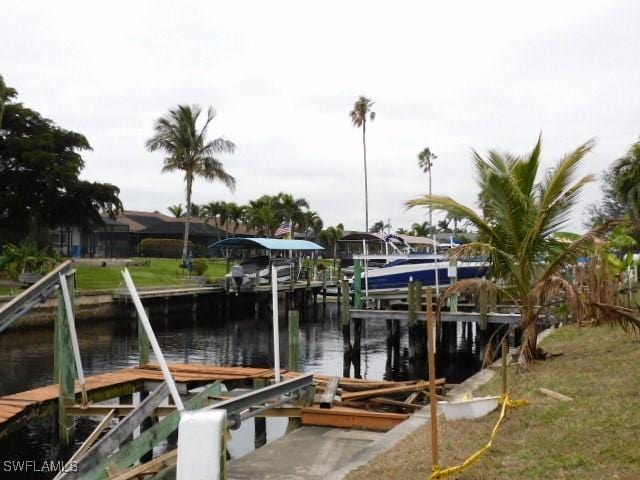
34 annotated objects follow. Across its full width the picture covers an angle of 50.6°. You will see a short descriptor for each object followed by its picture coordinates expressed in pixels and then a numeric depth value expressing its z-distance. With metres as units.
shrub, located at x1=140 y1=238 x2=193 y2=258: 66.06
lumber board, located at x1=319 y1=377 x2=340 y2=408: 11.81
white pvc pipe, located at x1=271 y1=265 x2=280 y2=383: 10.78
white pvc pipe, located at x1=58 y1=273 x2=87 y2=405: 9.98
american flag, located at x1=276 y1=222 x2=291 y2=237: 44.19
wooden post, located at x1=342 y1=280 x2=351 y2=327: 22.44
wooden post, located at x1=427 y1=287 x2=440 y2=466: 6.03
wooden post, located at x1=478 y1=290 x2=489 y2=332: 20.12
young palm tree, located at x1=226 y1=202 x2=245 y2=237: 79.62
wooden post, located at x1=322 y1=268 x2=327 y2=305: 44.41
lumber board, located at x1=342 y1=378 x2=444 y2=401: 12.54
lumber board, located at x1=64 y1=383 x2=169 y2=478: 7.99
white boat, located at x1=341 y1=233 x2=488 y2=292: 28.19
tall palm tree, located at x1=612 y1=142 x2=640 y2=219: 35.56
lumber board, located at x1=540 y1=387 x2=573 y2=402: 9.18
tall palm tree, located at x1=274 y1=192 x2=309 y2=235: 81.12
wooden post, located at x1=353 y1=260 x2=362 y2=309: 24.32
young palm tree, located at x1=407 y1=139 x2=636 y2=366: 12.45
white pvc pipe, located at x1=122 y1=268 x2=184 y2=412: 6.74
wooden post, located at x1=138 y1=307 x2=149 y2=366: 14.42
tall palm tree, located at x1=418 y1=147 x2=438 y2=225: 101.31
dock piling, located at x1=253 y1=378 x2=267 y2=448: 12.95
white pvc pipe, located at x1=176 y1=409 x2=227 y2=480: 4.52
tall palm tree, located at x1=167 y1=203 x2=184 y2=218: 102.69
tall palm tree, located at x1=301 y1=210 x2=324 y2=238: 85.36
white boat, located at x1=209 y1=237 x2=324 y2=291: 38.78
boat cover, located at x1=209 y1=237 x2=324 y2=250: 38.09
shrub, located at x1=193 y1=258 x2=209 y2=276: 48.22
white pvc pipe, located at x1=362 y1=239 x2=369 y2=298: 27.20
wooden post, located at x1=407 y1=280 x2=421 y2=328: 21.22
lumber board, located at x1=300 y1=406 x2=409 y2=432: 11.08
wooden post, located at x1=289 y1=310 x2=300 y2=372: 14.55
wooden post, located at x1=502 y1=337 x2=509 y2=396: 9.00
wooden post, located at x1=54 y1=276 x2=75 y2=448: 10.63
